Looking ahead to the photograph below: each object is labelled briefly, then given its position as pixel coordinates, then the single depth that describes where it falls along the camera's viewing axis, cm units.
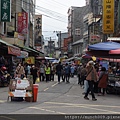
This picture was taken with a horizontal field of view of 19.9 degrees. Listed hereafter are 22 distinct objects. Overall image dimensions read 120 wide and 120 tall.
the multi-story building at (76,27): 8616
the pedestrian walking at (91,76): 1538
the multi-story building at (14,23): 3530
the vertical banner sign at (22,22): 3990
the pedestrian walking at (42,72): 3066
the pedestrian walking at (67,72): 2807
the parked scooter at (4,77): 2256
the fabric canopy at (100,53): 1957
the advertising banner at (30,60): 3667
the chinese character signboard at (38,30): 7538
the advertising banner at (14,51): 2381
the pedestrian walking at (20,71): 2207
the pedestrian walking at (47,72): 2982
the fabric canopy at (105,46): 1861
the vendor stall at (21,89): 1430
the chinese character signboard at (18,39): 3234
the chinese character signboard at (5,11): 3141
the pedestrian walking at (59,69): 2825
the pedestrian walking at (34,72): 2559
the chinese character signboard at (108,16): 3256
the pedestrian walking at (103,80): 1828
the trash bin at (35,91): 1426
